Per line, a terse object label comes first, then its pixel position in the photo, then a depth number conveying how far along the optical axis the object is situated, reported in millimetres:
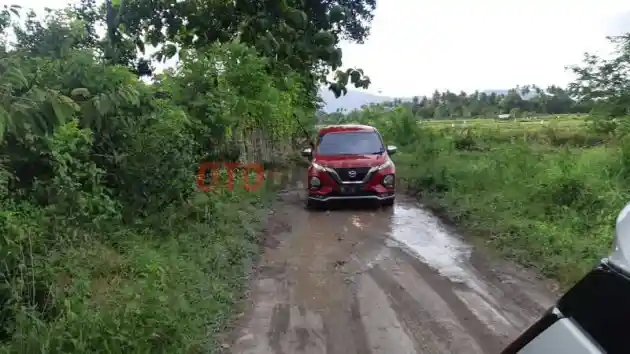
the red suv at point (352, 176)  11211
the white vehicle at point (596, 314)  1122
